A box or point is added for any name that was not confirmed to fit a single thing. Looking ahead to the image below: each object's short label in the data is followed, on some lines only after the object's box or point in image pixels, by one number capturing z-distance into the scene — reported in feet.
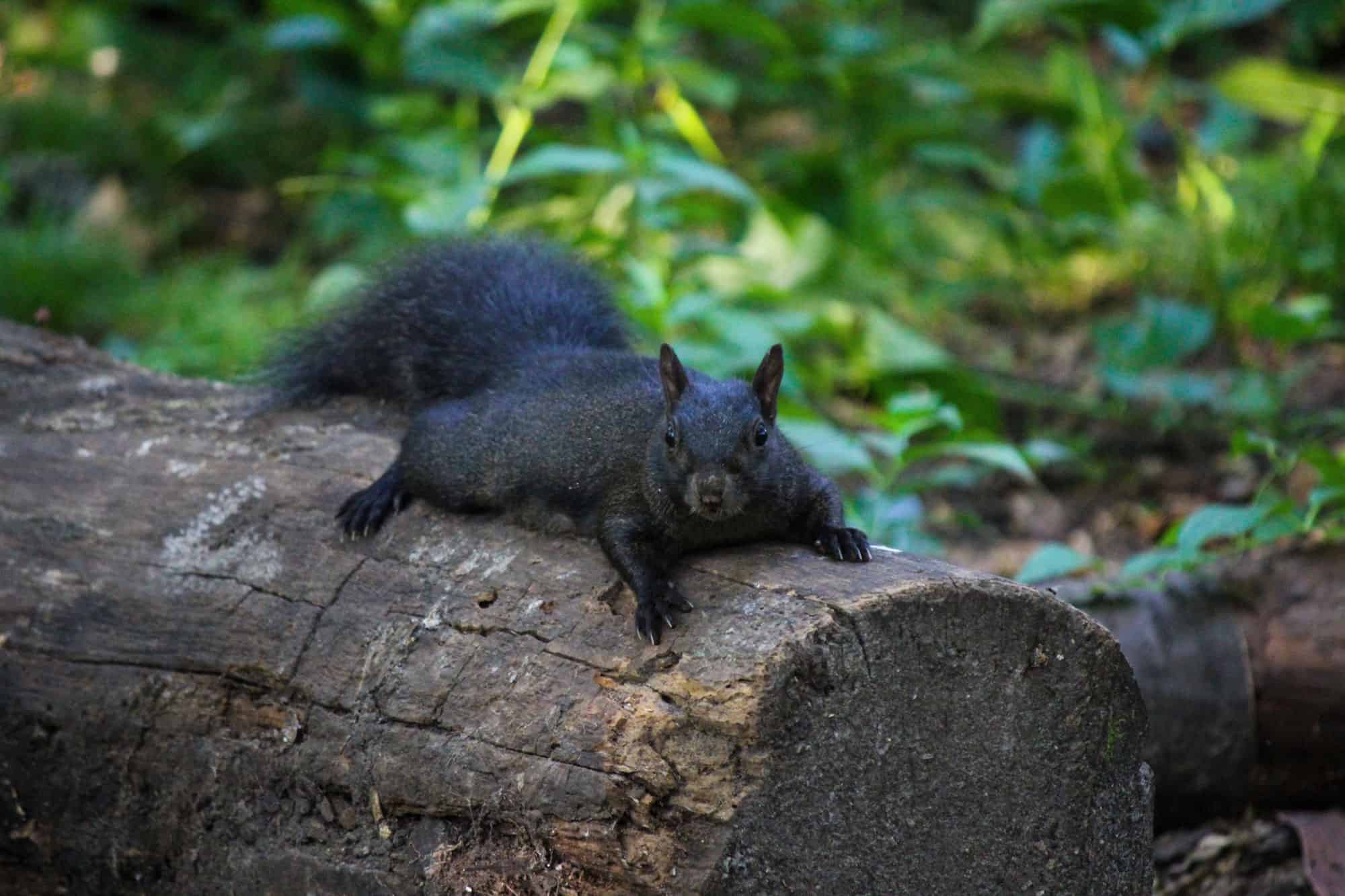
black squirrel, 20.11
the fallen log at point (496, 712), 16.98
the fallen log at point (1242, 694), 25.66
